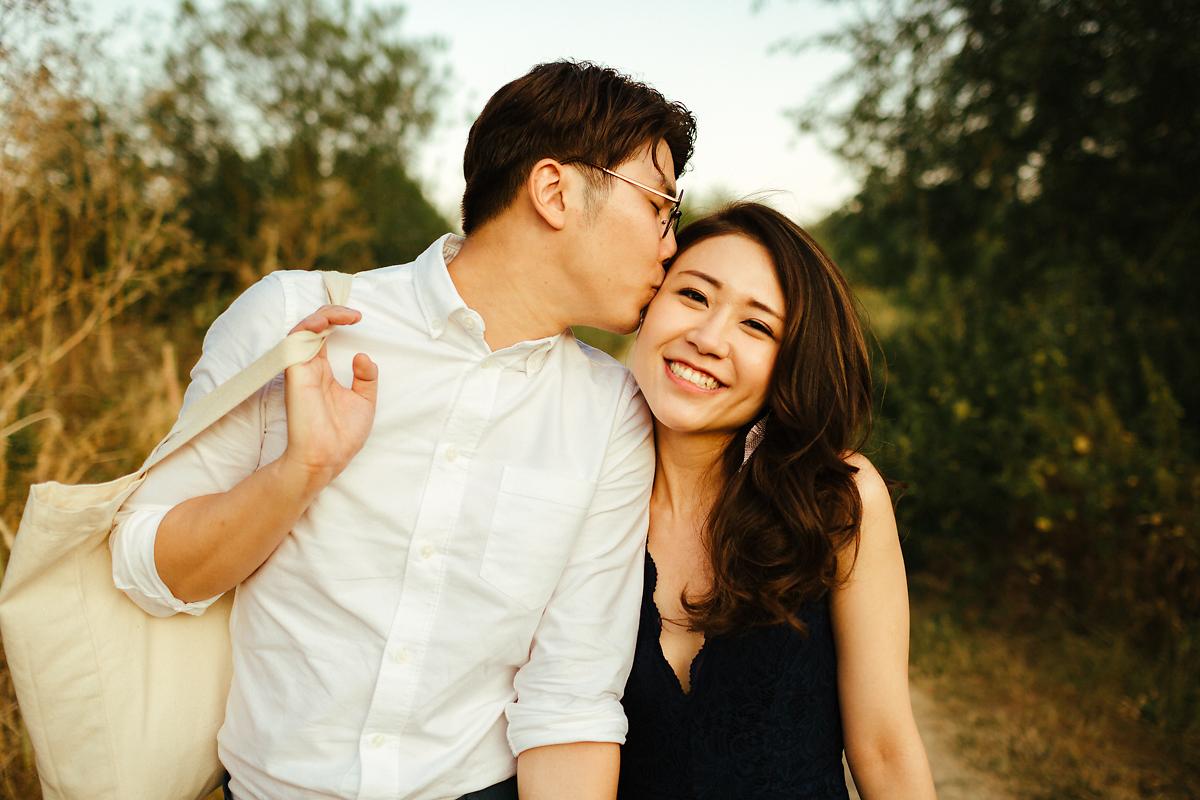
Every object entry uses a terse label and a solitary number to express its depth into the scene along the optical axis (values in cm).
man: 91
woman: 105
